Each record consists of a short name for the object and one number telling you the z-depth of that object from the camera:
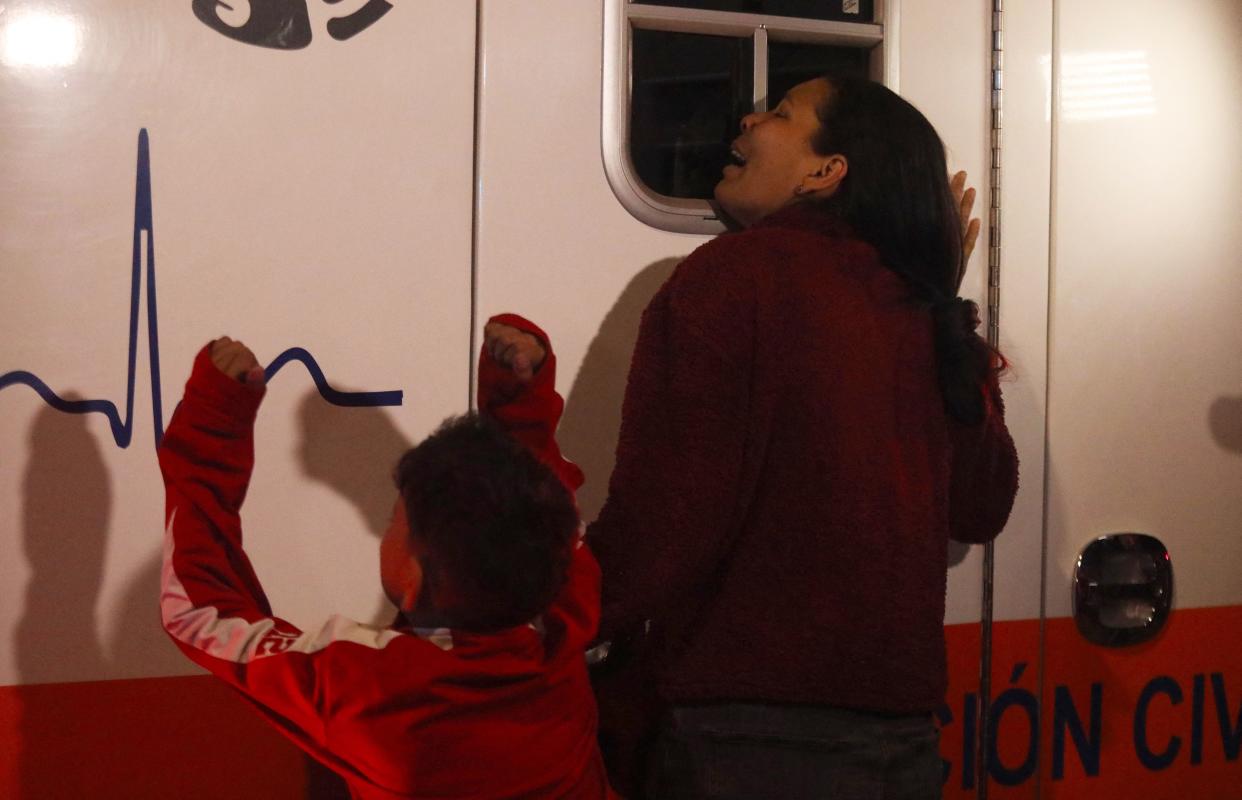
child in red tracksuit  3.42
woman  3.52
